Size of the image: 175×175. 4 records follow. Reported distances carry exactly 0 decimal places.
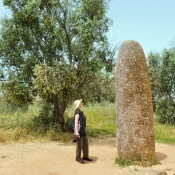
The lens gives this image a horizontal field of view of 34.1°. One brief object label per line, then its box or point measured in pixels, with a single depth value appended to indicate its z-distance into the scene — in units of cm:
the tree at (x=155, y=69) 2206
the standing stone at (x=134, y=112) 852
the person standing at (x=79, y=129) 867
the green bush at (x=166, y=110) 2012
